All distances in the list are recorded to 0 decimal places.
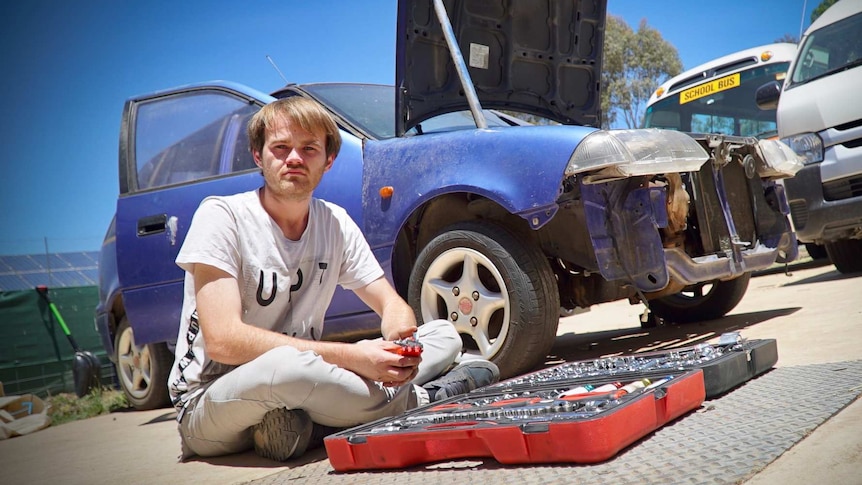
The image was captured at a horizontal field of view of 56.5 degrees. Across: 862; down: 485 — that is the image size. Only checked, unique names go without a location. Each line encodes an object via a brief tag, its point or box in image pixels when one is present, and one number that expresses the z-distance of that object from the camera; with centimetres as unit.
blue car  369
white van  595
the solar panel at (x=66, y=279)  1119
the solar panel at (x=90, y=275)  1218
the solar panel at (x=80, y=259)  1190
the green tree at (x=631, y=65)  3144
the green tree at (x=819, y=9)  2739
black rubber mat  195
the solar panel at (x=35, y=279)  1047
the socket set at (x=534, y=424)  208
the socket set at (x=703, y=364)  276
